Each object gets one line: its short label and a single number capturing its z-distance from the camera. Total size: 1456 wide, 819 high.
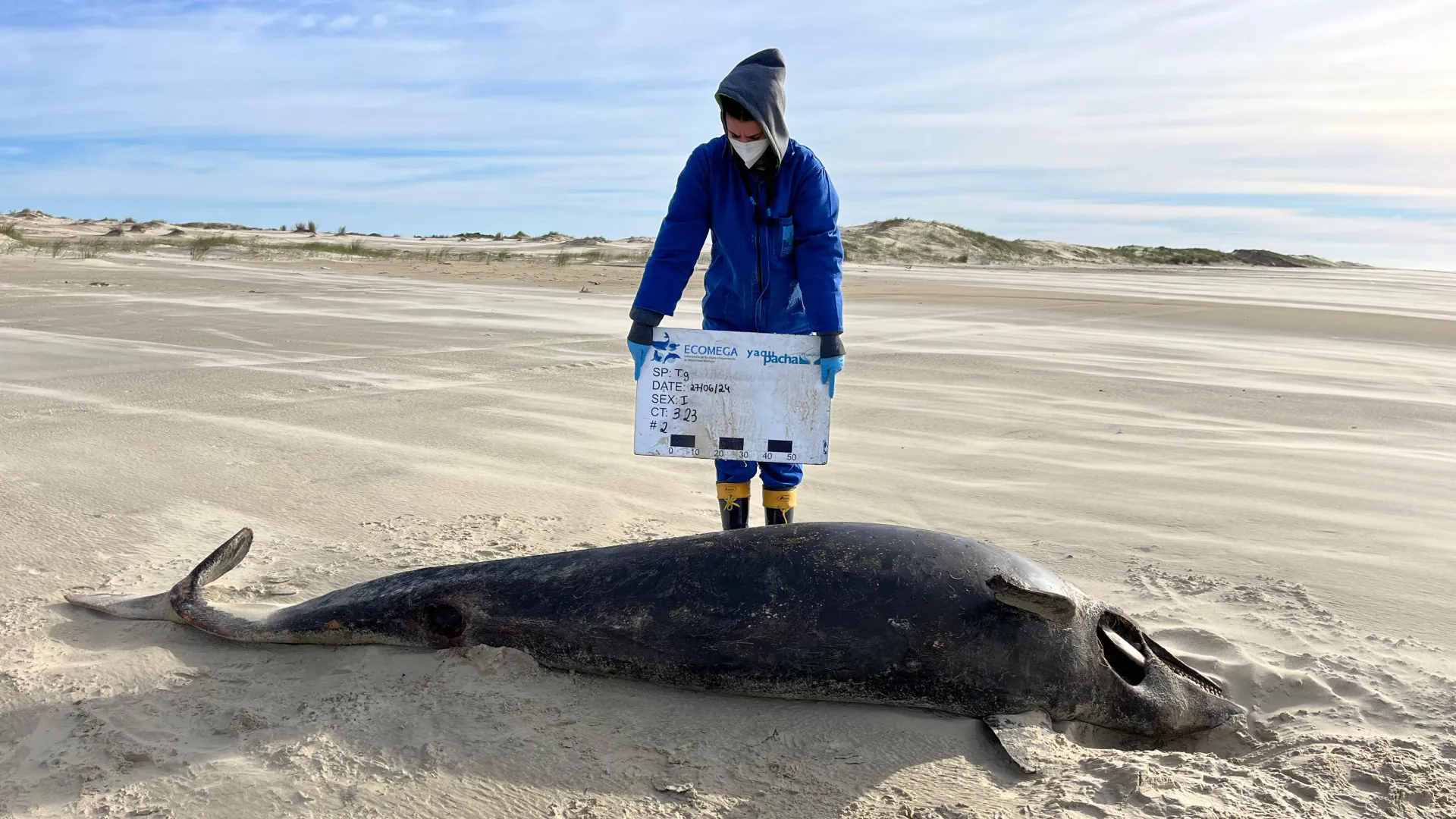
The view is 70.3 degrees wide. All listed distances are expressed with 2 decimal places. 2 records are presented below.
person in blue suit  4.29
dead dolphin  3.28
